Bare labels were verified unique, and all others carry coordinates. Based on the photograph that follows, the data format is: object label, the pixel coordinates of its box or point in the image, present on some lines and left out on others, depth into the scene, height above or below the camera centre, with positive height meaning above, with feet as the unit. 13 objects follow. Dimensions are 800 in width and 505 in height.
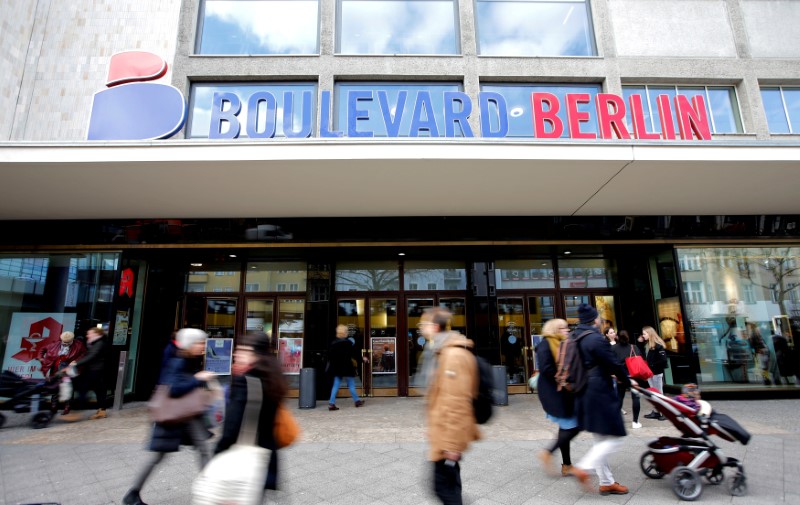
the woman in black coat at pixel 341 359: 28.37 -2.06
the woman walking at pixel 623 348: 23.58 -1.37
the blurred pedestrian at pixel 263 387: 8.74 -1.24
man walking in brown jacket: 9.11 -1.94
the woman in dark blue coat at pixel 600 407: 12.59 -2.51
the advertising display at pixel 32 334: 30.60 +0.00
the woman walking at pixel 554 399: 13.93 -2.45
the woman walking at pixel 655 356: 24.45 -1.90
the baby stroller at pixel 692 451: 12.64 -4.02
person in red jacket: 26.40 -1.41
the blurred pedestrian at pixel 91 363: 23.88 -1.69
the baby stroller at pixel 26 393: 24.11 -3.40
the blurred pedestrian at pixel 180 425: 11.77 -2.64
